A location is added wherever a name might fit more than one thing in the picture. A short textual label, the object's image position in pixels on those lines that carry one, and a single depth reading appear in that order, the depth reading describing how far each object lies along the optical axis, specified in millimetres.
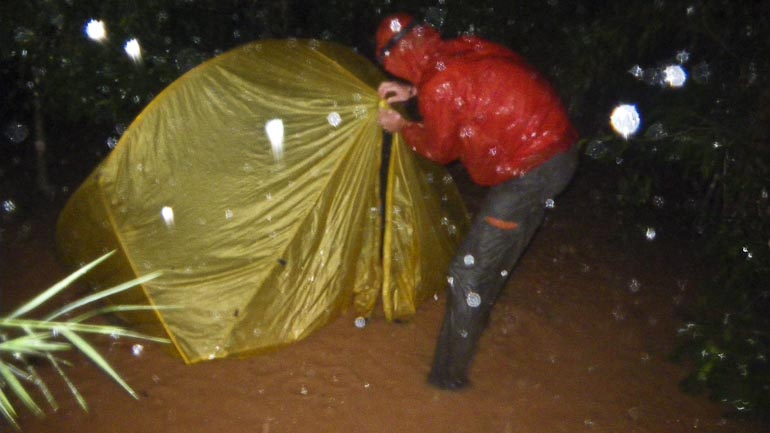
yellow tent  4188
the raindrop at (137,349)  4480
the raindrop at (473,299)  3988
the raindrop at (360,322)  4941
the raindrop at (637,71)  5617
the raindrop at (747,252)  4074
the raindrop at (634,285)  5848
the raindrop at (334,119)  4340
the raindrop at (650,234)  6859
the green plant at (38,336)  1862
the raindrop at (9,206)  6422
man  3637
